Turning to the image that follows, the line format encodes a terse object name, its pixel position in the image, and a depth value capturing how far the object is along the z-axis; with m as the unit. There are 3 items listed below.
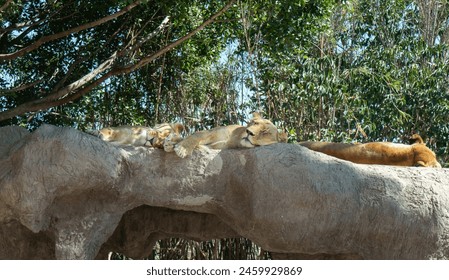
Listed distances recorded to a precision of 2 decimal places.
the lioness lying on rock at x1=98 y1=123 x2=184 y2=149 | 7.26
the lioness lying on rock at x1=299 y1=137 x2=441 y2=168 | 7.49
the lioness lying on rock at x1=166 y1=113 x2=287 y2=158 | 7.02
